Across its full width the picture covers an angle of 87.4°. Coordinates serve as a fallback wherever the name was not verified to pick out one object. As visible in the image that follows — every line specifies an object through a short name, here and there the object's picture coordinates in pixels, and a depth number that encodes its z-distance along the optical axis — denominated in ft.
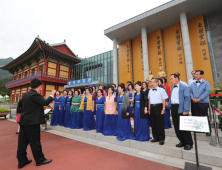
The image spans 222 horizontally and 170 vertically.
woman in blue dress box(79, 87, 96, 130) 16.24
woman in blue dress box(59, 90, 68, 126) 19.36
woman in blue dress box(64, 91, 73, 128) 18.23
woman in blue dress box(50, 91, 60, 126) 19.86
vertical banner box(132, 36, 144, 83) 43.65
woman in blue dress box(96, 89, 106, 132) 14.64
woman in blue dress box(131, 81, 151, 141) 11.14
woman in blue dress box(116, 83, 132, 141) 12.01
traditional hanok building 56.80
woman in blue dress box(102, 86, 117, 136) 13.56
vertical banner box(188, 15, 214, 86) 31.94
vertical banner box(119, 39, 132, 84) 45.38
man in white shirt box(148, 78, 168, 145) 10.08
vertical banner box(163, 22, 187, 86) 35.86
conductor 7.77
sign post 6.29
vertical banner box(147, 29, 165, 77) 39.15
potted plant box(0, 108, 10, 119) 32.30
